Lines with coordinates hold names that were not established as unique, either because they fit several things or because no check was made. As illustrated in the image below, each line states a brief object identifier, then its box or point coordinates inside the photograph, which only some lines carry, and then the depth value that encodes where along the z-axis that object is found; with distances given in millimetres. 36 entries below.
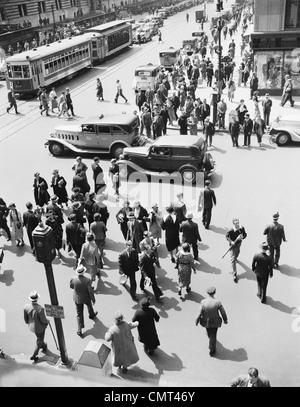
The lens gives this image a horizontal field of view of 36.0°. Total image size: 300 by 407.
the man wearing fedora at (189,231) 10641
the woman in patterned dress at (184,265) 9336
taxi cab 18031
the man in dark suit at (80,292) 8719
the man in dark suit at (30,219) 11281
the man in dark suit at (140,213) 11516
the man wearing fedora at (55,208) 11484
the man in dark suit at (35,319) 8070
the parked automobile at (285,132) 18512
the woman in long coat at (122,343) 7512
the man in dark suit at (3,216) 12188
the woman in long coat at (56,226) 11133
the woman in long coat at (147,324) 7777
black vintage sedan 15523
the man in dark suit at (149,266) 9383
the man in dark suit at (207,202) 12070
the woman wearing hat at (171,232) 10703
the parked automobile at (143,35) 52656
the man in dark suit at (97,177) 14445
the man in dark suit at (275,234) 10227
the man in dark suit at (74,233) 10695
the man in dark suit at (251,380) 5926
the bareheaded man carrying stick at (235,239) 10250
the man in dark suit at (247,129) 18184
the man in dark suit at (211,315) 7902
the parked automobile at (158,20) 64275
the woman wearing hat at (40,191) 13312
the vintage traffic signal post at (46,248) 6962
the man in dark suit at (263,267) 9086
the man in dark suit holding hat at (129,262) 9414
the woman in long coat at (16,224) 11828
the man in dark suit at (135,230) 10703
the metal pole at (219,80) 22359
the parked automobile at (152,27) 55847
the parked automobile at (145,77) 28859
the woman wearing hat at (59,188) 13555
